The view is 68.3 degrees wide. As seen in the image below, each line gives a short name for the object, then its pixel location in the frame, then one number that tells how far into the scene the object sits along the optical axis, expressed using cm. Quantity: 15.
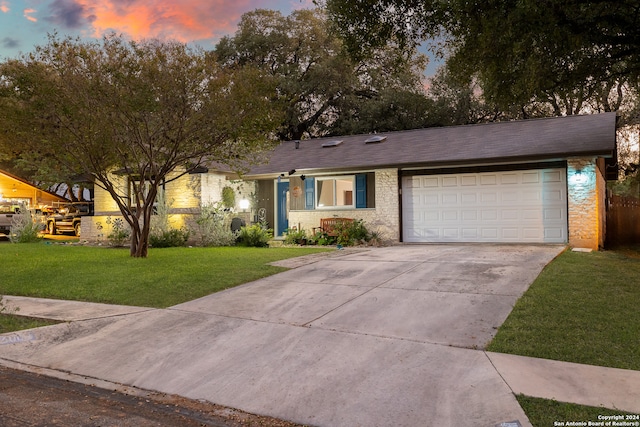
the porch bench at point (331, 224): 1621
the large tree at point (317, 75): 2988
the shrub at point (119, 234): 1728
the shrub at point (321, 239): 1630
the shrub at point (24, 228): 1908
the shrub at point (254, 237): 1623
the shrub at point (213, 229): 1664
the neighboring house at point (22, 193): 2786
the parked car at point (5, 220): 2117
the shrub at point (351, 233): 1571
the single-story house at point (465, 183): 1334
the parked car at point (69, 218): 2483
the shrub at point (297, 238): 1688
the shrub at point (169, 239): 1633
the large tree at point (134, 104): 1105
